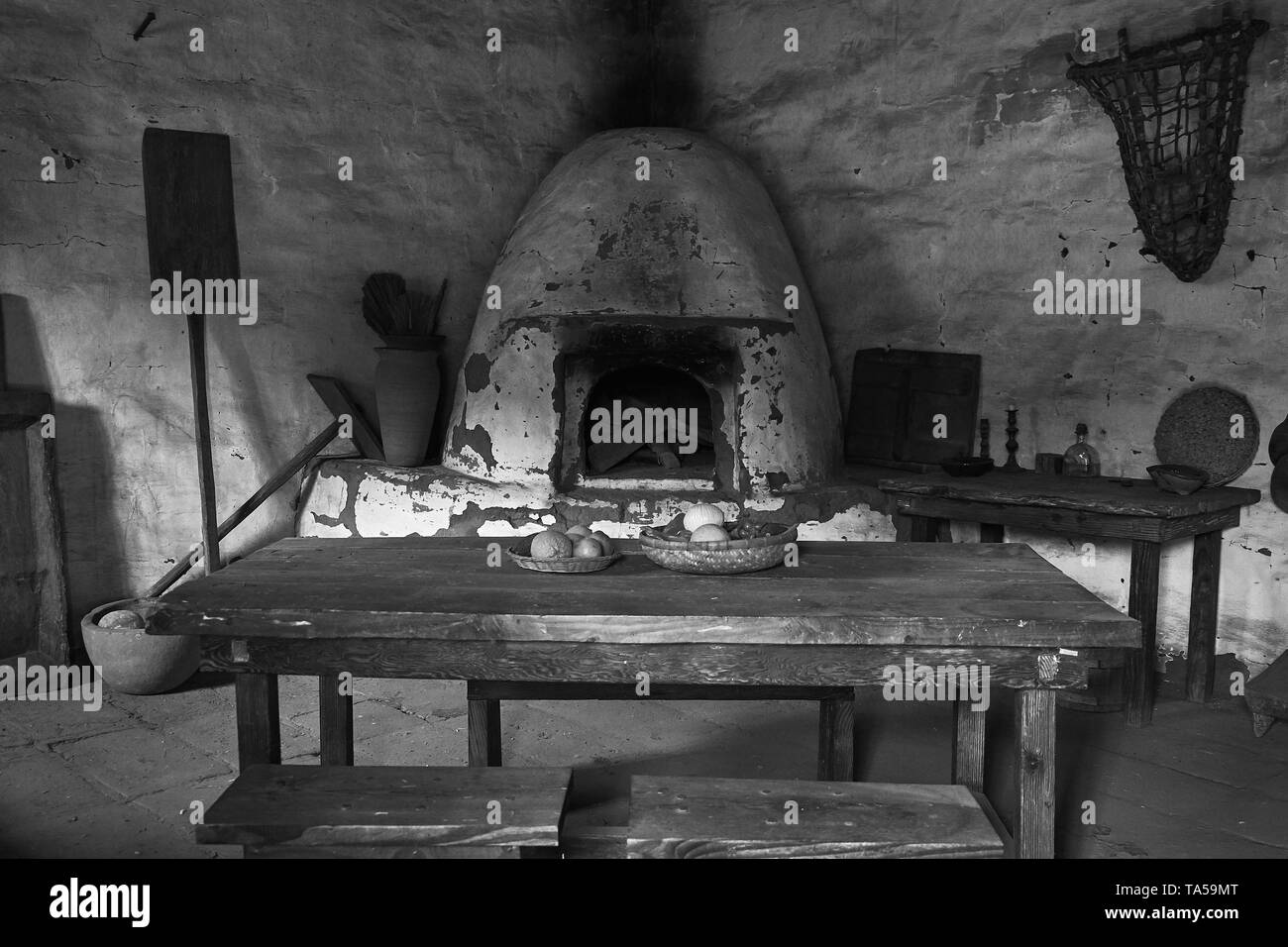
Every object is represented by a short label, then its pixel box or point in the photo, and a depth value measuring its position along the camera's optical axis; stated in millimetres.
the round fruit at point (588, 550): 3002
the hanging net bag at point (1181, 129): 4562
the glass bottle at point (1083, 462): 5113
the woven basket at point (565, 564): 2980
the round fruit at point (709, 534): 2959
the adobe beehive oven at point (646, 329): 5418
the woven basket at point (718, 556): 2938
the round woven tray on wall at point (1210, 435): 4688
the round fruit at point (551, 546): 2990
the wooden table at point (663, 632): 2506
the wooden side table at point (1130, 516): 4352
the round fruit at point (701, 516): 3111
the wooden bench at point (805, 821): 2262
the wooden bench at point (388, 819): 2301
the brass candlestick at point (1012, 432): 5492
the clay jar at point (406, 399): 5648
